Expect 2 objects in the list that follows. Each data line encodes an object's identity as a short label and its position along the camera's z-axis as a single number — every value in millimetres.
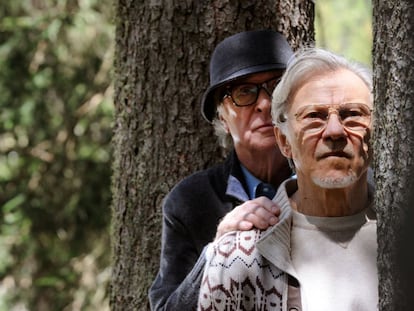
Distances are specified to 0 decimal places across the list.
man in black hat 4948
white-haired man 3870
